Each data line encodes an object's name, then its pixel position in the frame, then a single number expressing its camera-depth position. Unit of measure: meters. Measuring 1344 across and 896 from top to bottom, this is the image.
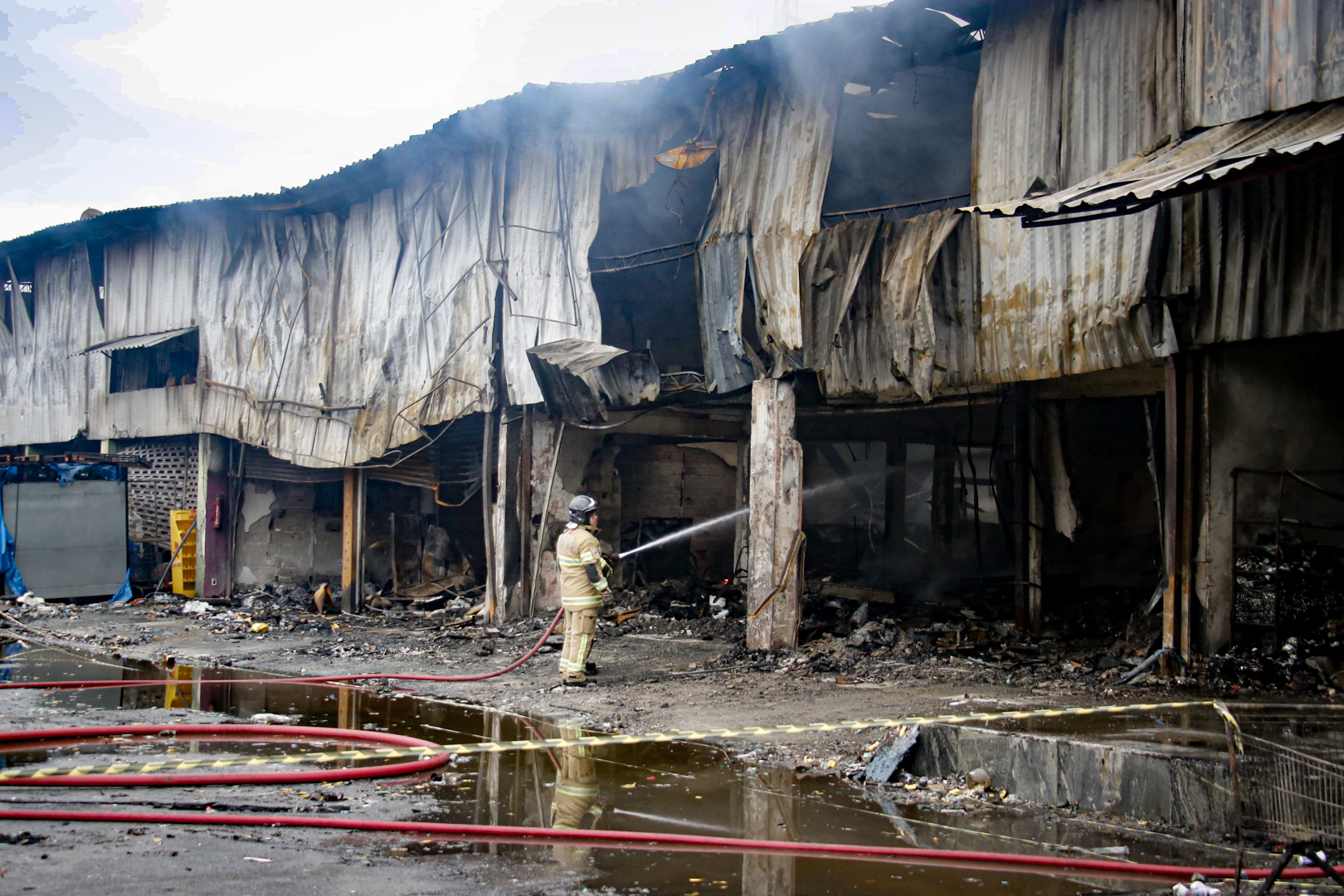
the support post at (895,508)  16.09
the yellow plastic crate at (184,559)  18.61
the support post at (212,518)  18.61
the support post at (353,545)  17.12
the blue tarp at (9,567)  17.47
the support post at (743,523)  15.22
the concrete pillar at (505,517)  14.40
